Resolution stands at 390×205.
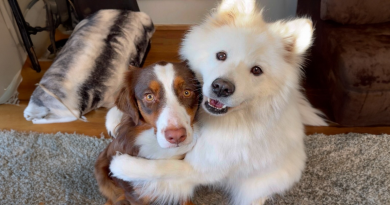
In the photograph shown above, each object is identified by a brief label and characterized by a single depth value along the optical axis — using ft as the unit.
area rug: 5.21
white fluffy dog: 3.60
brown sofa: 5.43
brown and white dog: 3.55
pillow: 6.37
